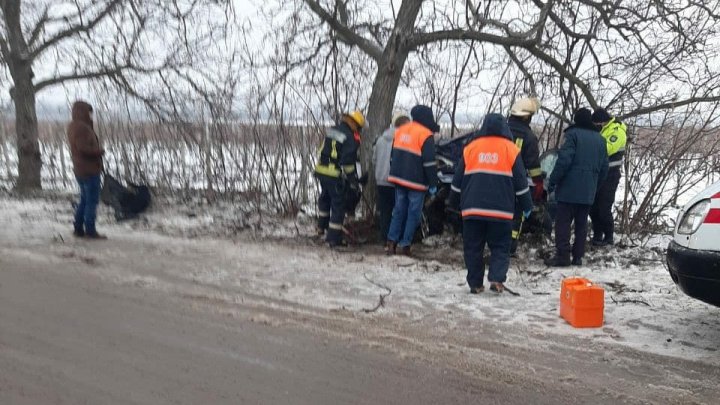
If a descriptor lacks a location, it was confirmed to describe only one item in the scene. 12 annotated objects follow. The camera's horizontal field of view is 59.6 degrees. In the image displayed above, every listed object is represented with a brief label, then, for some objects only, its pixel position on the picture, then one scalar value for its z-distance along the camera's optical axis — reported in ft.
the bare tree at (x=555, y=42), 28.91
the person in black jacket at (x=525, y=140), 24.08
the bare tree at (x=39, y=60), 42.50
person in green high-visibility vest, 26.68
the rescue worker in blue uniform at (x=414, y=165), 24.97
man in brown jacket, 26.81
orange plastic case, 16.98
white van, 14.38
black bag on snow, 32.24
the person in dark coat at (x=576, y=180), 23.56
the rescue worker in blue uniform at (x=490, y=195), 19.67
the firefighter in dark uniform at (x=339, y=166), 26.76
